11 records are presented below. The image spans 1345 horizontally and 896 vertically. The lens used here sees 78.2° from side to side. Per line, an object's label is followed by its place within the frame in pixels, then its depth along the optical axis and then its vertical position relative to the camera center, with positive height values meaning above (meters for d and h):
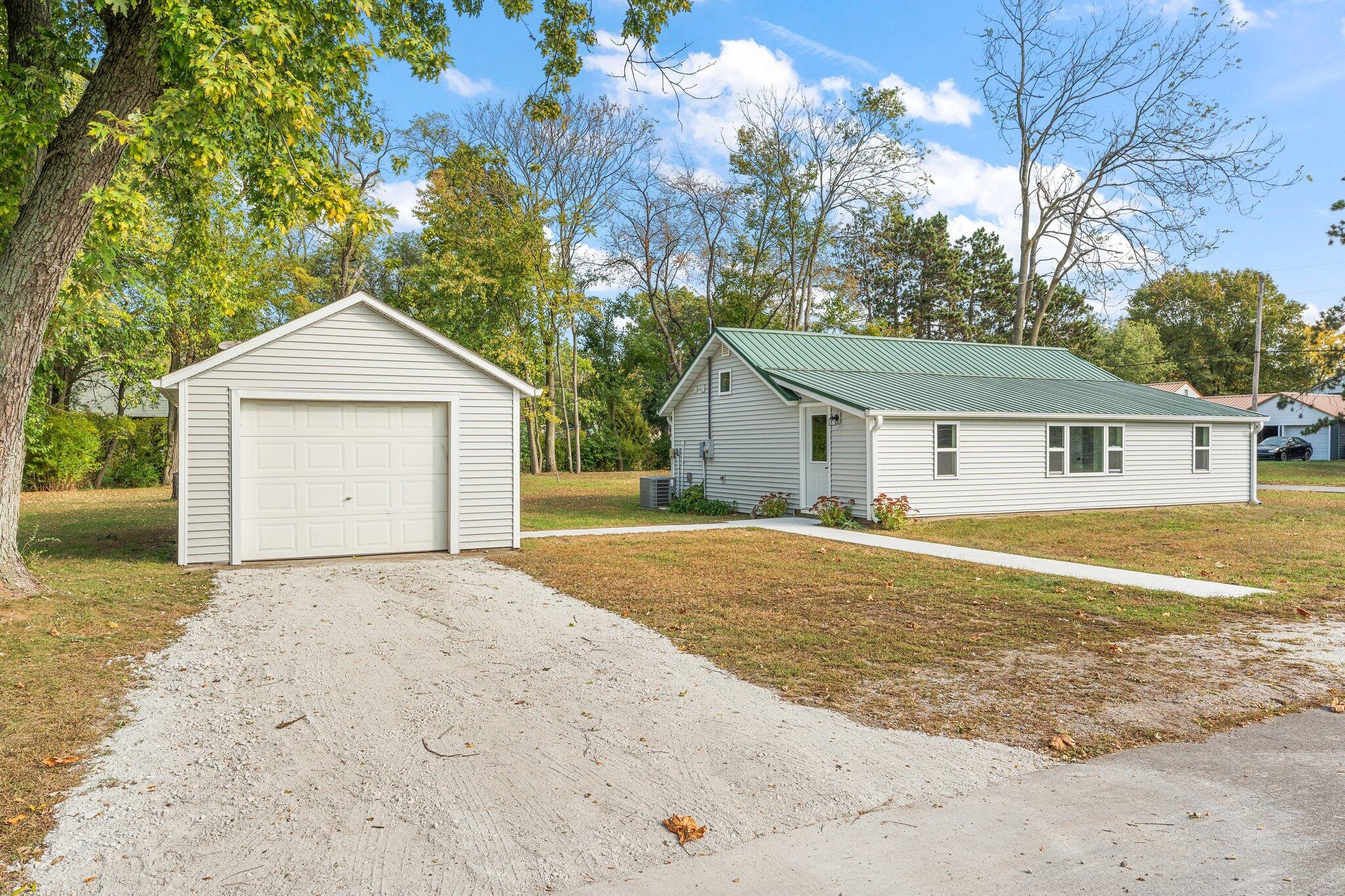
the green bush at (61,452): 22.80 +0.08
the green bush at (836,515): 15.60 -1.17
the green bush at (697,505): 19.09 -1.21
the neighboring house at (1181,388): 45.31 +3.56
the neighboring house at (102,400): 25.66 +1.89
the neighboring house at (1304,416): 47.19 +2.12
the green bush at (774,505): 17.45 -1.11
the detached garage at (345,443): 10.39 +0.15
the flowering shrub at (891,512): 15.13 -1.09
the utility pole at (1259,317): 35.81 +6.08
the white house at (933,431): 16.27 +0.47
